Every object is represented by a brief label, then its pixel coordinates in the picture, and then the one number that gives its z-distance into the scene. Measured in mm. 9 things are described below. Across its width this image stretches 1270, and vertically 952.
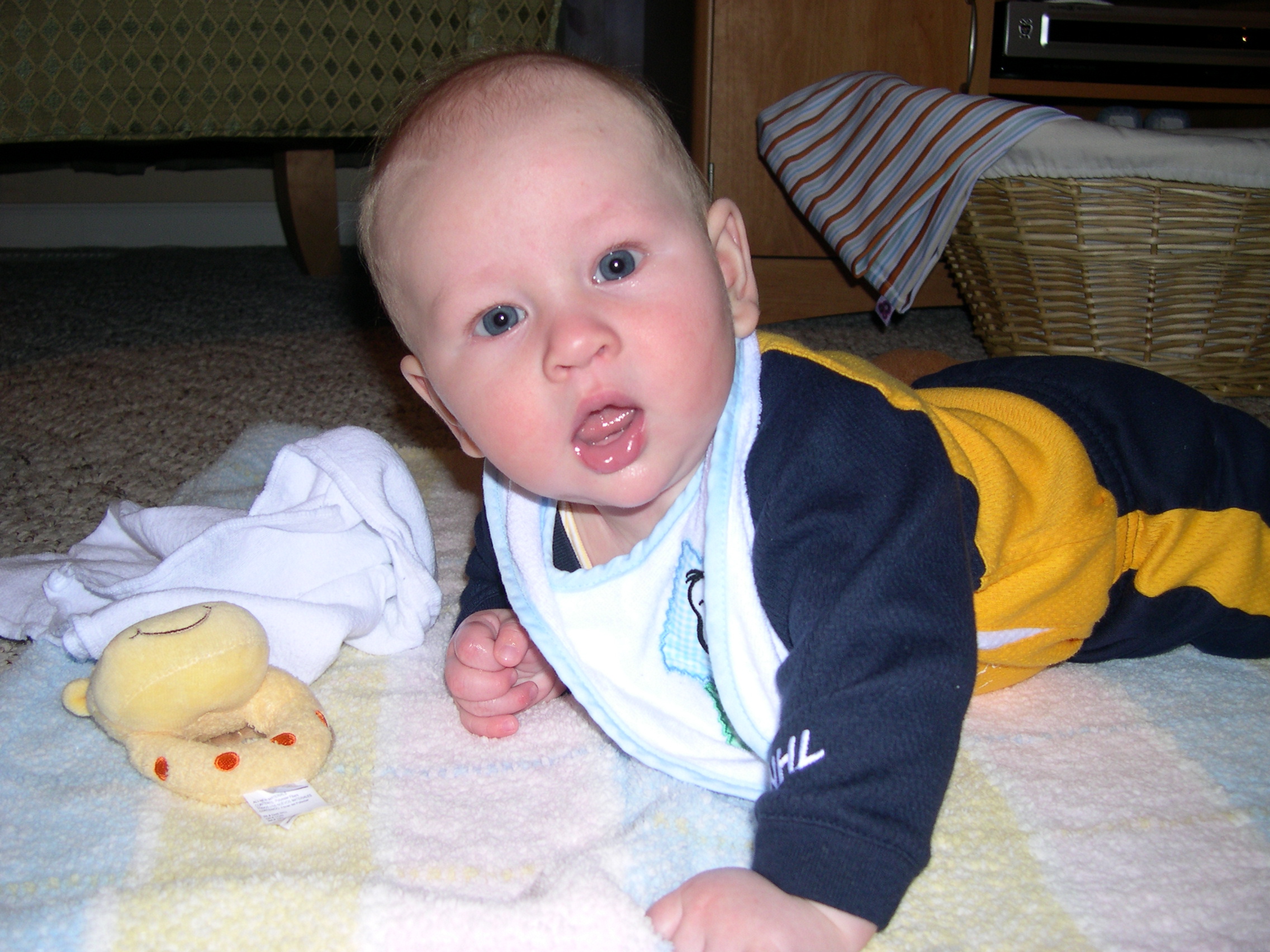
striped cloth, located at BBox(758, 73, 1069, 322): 1212
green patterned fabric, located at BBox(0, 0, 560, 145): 1283
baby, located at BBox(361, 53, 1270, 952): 468
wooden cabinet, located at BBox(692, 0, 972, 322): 1562
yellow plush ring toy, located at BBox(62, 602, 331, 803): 559
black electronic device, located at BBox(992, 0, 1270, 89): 1577
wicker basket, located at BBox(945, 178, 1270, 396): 1137
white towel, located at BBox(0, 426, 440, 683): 671
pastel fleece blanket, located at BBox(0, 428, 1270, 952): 471
